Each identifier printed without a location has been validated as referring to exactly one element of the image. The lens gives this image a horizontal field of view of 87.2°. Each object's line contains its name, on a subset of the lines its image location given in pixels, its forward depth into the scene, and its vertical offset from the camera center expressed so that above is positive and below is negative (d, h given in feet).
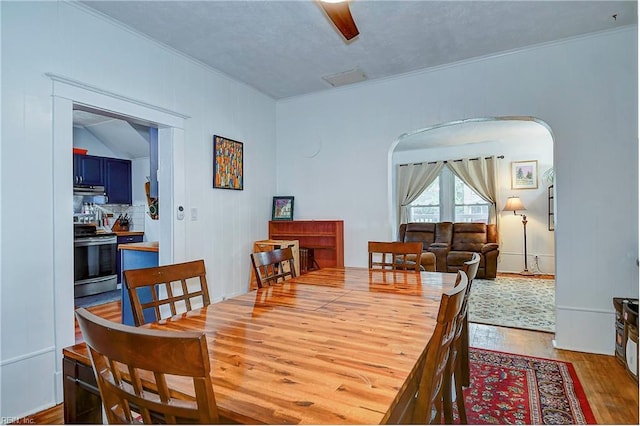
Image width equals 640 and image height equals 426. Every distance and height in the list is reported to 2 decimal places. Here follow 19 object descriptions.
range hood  16.49 +1.29
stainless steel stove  14.55 -2.05
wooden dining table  2.48 -1.42
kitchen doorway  7.21 +0.60
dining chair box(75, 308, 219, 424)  2.05 -0.98
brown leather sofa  19.13 -1.72
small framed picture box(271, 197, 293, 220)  13.94 +0.25
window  22.54 +0.68
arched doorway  20.02 +2.40
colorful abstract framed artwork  11.26 +1.79
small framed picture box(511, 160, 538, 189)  20.88 +2.41
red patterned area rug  6.20 -3.77
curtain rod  21.70 +3.62
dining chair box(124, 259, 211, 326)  4.70 -1.00
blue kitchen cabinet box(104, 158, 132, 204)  18.34 +1.95
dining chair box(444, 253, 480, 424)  4.76 -2.77
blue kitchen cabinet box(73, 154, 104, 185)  16.78 +2.34
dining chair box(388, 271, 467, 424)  3.21 -1.57
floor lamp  20.49 +0.30
